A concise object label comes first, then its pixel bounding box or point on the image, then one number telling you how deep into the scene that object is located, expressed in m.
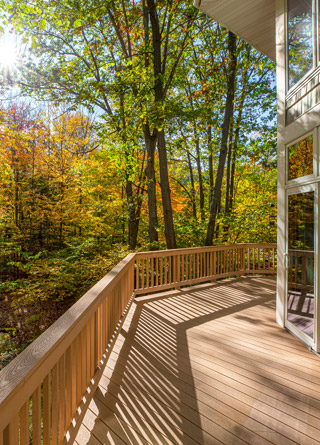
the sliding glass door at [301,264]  2.93
